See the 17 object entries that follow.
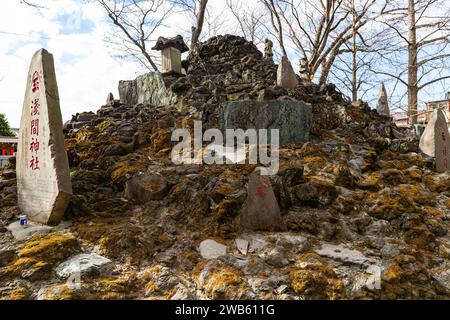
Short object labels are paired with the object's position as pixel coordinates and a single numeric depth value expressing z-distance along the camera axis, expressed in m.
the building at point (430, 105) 17.85
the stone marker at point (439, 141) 6.71
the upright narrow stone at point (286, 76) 9.04
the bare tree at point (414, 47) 13.58
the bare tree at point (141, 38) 16.75
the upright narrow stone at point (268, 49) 12.71
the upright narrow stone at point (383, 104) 10.07
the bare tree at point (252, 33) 22.11
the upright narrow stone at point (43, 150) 4.38
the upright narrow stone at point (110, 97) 11.67
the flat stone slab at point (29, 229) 4.24
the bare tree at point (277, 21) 16.09
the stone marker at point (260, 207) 4.55
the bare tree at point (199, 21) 16.72
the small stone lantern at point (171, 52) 11.45
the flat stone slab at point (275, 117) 7.02
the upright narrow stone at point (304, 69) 12.98
